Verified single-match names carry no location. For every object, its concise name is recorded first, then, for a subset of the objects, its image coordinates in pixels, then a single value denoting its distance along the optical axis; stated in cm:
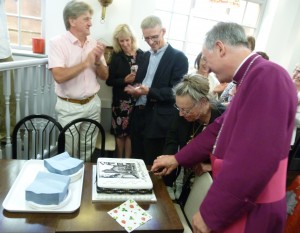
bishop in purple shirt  76
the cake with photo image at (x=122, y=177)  112
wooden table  92
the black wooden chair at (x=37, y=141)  211
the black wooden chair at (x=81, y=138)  193
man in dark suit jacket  213
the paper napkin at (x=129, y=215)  98
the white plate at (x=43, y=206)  98
